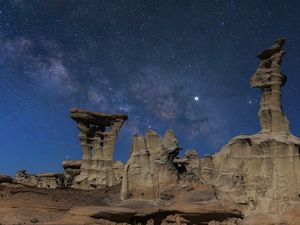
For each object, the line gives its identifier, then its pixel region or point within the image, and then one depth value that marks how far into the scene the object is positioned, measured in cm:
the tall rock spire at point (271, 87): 1838
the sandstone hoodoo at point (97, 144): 2845
